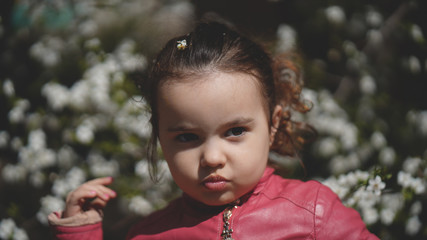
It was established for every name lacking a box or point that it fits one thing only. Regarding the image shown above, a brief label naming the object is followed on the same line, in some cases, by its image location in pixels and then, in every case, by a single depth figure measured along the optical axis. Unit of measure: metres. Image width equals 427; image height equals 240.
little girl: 1.19
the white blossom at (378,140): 2.52
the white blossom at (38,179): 2.59
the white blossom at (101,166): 2.58
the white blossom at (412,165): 1.95
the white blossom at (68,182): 2.43
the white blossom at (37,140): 2.61
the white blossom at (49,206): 2.32
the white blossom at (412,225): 1.77
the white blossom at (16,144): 2.71
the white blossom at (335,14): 2.92
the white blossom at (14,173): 2.59
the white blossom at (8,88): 2.74
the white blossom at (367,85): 2.76
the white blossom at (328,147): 2.58
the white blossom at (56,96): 2.66
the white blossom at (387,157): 2.46
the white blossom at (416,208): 1.76
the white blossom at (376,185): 1.48
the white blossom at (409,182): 1.68
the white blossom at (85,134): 2.56
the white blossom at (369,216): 1.70
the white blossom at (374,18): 2.88
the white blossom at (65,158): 2.64
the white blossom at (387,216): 1.76
